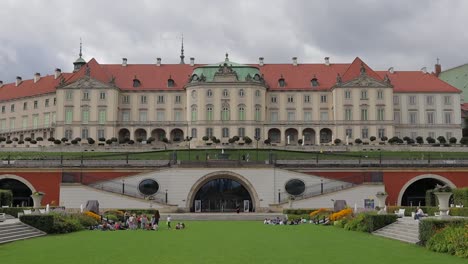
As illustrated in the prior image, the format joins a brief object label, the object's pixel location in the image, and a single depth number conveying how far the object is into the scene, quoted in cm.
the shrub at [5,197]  4556
